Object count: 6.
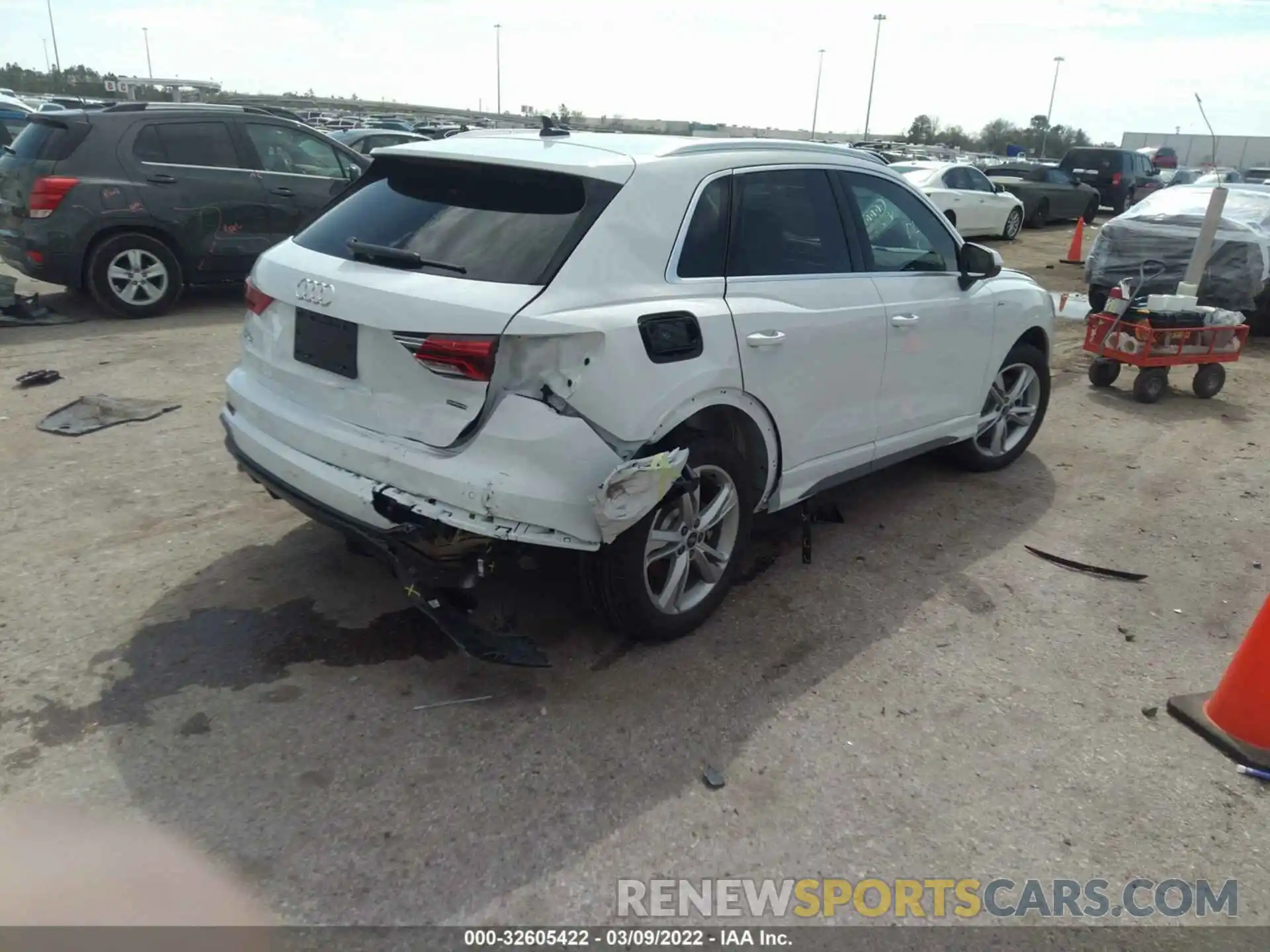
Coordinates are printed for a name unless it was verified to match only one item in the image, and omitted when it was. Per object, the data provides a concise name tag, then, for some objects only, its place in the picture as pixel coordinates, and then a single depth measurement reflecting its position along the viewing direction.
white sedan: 16.97
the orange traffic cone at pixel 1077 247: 16.11
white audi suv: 3.06
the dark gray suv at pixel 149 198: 8.45
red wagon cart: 7.64
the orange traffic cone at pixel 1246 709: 3.27
